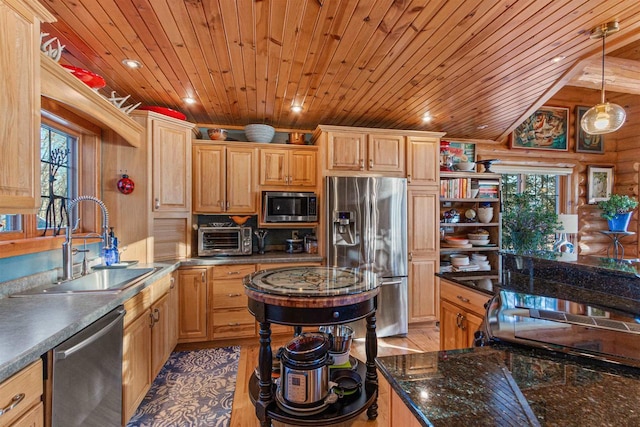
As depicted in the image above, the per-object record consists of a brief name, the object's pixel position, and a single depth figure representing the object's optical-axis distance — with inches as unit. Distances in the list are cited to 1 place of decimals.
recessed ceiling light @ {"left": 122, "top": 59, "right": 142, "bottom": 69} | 85.5
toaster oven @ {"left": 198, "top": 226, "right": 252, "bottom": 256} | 122.0
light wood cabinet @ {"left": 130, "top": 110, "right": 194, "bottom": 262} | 107.7
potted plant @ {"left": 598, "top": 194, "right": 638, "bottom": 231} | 157.6
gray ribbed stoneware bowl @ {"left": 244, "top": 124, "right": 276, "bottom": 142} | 132.2
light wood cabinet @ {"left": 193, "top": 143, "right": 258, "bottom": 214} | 126.4
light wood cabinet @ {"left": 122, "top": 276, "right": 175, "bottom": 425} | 69.6
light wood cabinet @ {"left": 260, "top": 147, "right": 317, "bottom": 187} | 132.6
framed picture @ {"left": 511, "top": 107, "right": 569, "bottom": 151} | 166.7
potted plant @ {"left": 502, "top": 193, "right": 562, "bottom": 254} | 133.1
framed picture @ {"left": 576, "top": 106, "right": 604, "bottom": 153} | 172.2
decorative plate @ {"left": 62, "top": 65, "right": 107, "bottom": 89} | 74.9
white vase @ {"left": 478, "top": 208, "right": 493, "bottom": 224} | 151.0
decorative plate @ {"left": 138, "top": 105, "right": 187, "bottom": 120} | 109.8
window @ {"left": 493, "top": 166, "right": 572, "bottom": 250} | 168.9
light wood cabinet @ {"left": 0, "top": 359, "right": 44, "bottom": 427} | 35.9
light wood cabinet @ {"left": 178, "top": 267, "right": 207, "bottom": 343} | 113.6
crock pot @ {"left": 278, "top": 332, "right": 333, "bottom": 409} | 65.6
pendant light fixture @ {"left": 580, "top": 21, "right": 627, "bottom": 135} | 89.4
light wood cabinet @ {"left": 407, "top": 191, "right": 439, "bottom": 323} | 136.4
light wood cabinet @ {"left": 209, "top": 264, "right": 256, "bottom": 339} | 116.9
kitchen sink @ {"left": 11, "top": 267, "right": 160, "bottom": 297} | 66.4
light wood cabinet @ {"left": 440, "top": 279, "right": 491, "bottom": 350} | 70.1
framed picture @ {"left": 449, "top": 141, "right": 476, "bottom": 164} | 164.1
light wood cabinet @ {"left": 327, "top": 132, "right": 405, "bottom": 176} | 129.3
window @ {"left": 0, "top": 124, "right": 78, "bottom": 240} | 71.6
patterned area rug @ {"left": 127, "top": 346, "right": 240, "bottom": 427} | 77.9
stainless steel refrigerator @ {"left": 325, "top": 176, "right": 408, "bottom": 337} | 124.8
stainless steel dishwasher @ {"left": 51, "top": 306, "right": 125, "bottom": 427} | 45.9
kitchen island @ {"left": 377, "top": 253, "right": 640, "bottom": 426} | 24.3
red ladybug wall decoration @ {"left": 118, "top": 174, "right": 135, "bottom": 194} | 103.6
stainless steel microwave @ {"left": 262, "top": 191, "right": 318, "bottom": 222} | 129.1
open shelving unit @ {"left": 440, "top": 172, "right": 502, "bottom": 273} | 147.6
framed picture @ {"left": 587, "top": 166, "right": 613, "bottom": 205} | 173.8
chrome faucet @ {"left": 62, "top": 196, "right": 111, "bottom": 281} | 74.7
